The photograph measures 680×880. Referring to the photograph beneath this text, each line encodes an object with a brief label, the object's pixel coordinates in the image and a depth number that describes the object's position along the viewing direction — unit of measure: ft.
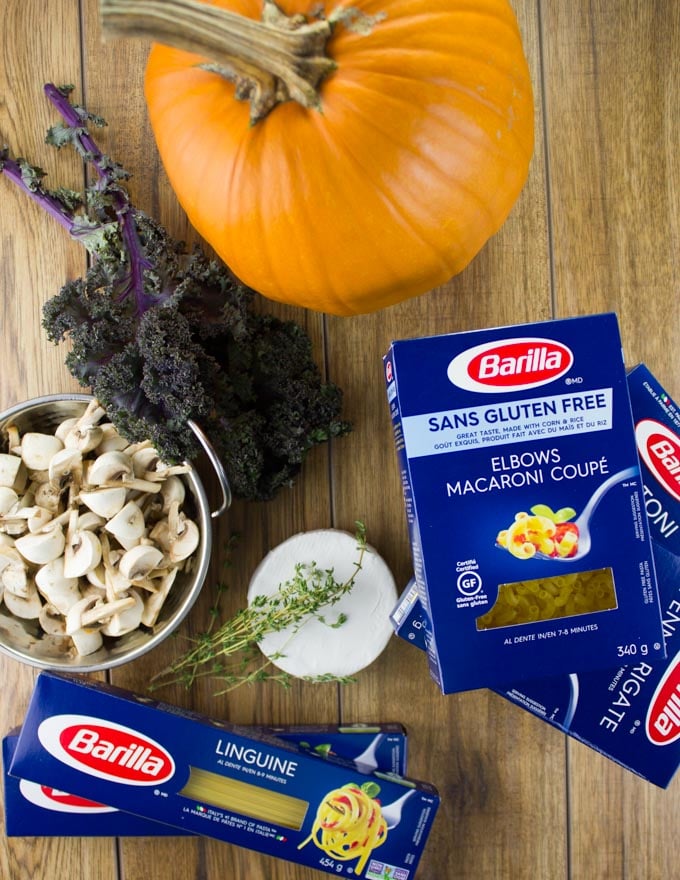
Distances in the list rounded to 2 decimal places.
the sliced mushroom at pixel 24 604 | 2.88
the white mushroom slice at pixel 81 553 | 2.78
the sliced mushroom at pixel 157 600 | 2.88
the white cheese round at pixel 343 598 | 3.05
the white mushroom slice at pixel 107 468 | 2.77
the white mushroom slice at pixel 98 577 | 2.84
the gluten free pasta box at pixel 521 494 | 2.29
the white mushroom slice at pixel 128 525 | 2.78
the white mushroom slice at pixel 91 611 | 2.78
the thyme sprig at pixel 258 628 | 2.91
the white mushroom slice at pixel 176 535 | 2.84
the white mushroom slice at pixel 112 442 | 2.89
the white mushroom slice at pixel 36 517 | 2.79
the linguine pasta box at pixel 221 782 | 2.86
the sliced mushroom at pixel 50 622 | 2.92
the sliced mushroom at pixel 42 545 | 2.76
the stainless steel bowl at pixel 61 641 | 2.80
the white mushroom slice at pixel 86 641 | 2.84
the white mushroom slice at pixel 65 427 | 2.89
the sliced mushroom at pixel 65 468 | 2.78
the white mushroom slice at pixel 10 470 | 2.83
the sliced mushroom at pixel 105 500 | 2.76
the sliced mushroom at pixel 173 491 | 2.91
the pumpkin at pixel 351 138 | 2.15
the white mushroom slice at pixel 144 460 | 2.88
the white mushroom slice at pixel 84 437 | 2.80
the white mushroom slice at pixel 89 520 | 2.82
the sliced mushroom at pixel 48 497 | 2.85
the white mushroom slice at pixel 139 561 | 2.77
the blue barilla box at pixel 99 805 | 3.10
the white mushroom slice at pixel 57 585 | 2.80
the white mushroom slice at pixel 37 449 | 2.84
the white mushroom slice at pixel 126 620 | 2.85
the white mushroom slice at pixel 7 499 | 2.81
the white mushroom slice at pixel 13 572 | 2.81
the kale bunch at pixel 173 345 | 2.62
